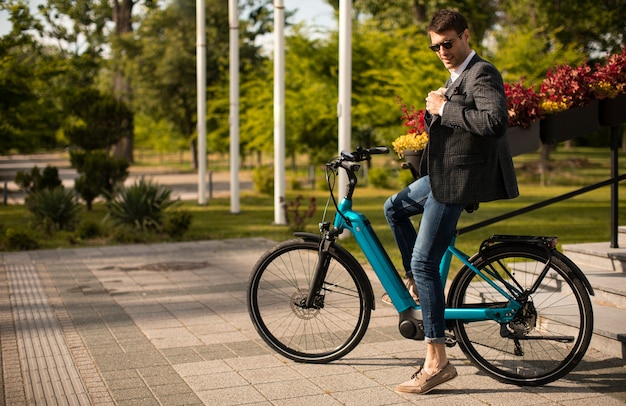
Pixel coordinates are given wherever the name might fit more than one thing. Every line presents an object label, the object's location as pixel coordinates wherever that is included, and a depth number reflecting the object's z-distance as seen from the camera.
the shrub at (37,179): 19.42
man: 4.67
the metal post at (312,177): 28.02
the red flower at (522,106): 7.22
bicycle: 5.06
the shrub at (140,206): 13.99
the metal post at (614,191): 7.36
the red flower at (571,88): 7.40
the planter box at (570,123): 7.40
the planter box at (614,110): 7.41
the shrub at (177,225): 13.54
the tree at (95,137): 19.44
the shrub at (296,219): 13.50
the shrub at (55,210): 14.86
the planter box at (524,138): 7.23
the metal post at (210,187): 23.39
